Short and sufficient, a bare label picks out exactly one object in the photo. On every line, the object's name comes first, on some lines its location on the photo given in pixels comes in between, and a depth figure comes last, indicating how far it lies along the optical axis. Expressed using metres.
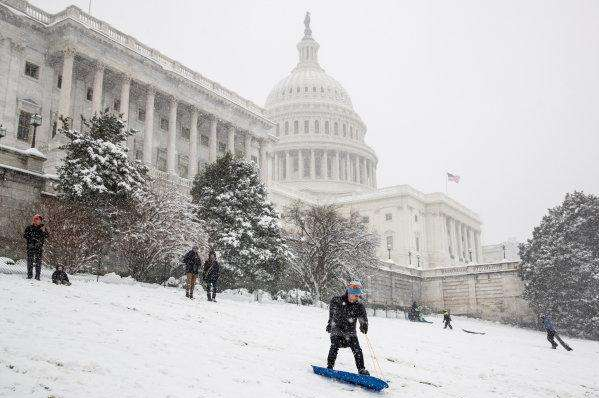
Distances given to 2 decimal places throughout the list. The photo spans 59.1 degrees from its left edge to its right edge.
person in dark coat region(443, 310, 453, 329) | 31.89
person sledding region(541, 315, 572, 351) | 24.20
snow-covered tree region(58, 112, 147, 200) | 22.23
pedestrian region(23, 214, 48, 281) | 15.27
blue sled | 9.04
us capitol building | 39.25
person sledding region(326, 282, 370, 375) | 9.88
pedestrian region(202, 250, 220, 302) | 18.84
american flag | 77.62
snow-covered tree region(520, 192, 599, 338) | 40.16
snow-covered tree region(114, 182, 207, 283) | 23.89
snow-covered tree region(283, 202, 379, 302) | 34.09
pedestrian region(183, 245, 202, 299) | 18.36
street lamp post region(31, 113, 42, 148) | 23.87
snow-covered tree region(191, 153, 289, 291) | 27.62
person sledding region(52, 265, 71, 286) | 15.64
